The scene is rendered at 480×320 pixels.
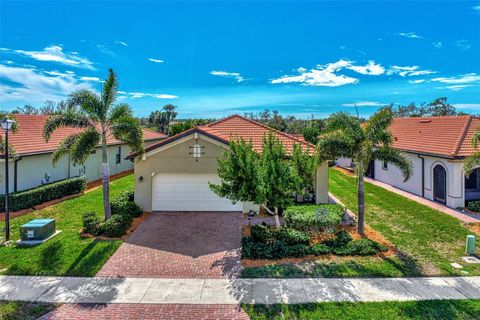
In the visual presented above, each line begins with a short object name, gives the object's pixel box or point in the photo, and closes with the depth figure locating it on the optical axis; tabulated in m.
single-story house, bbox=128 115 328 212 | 15.68
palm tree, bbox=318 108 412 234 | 12.02
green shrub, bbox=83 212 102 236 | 12.50
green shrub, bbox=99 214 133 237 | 12.42
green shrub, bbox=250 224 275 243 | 11.52
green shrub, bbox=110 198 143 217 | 14.30
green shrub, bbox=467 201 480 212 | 16.08
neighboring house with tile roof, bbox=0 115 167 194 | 16.83
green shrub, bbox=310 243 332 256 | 10.75
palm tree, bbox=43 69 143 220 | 12.73
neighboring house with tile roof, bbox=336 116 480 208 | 16.77
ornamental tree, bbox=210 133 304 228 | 10.81
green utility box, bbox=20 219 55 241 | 11.51
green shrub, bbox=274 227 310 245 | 11.33
